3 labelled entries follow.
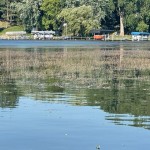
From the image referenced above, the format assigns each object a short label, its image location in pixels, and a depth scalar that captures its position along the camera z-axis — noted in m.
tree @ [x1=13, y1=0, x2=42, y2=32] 140.00
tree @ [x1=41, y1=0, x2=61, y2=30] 145.12
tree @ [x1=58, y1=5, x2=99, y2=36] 135.46
